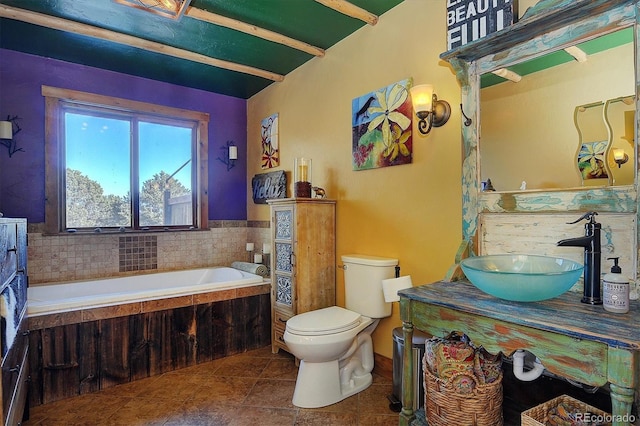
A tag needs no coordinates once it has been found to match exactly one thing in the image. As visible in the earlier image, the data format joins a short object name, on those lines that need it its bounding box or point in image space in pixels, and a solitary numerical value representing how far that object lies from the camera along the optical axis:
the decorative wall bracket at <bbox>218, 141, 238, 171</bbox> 3.91
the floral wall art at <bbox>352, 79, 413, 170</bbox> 2.23
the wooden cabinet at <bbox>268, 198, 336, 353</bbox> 2.62
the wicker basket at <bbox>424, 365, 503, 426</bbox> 1.40
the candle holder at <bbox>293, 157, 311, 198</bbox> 2.75
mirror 1.34
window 3.07
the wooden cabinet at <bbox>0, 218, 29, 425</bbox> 1.29
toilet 2.02
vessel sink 1.19
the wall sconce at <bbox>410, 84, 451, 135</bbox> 1.97
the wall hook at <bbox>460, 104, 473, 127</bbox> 1.78
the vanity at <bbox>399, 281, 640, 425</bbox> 0.95
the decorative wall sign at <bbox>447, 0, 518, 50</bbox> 1.61
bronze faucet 1.26
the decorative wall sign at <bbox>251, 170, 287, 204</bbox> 3.40
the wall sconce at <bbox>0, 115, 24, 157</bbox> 2.72
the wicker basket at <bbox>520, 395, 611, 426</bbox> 1.23
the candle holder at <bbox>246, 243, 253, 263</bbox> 3.81
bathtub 2.23
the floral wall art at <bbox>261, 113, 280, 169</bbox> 3.55
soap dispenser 1.13
